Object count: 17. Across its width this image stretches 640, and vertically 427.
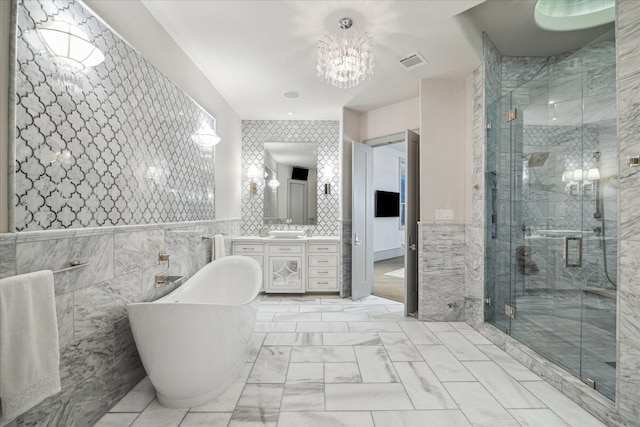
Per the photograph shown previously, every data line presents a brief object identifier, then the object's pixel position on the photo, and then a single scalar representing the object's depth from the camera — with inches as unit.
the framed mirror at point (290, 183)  187.6
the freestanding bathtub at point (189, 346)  66.7
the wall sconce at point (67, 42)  52.5
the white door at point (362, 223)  160.7
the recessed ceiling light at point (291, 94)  145.1
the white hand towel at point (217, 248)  128.6
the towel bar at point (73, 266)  53.7
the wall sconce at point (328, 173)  188.2
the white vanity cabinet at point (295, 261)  165.9
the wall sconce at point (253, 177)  185.6
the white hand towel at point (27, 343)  43.7
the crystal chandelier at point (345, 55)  93.4
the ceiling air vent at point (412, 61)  112.1
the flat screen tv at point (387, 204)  285.1
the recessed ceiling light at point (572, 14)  97.9
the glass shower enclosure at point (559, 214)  81.9
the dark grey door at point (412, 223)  137.0
